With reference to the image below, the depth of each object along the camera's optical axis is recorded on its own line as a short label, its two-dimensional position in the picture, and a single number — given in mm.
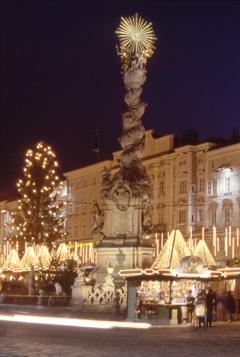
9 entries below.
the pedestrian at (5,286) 45756
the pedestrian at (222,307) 29844
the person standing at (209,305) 25484
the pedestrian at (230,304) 29016
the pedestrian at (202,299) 23567
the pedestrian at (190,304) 25844
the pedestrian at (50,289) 40184
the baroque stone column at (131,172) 36500
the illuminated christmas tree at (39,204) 58562
